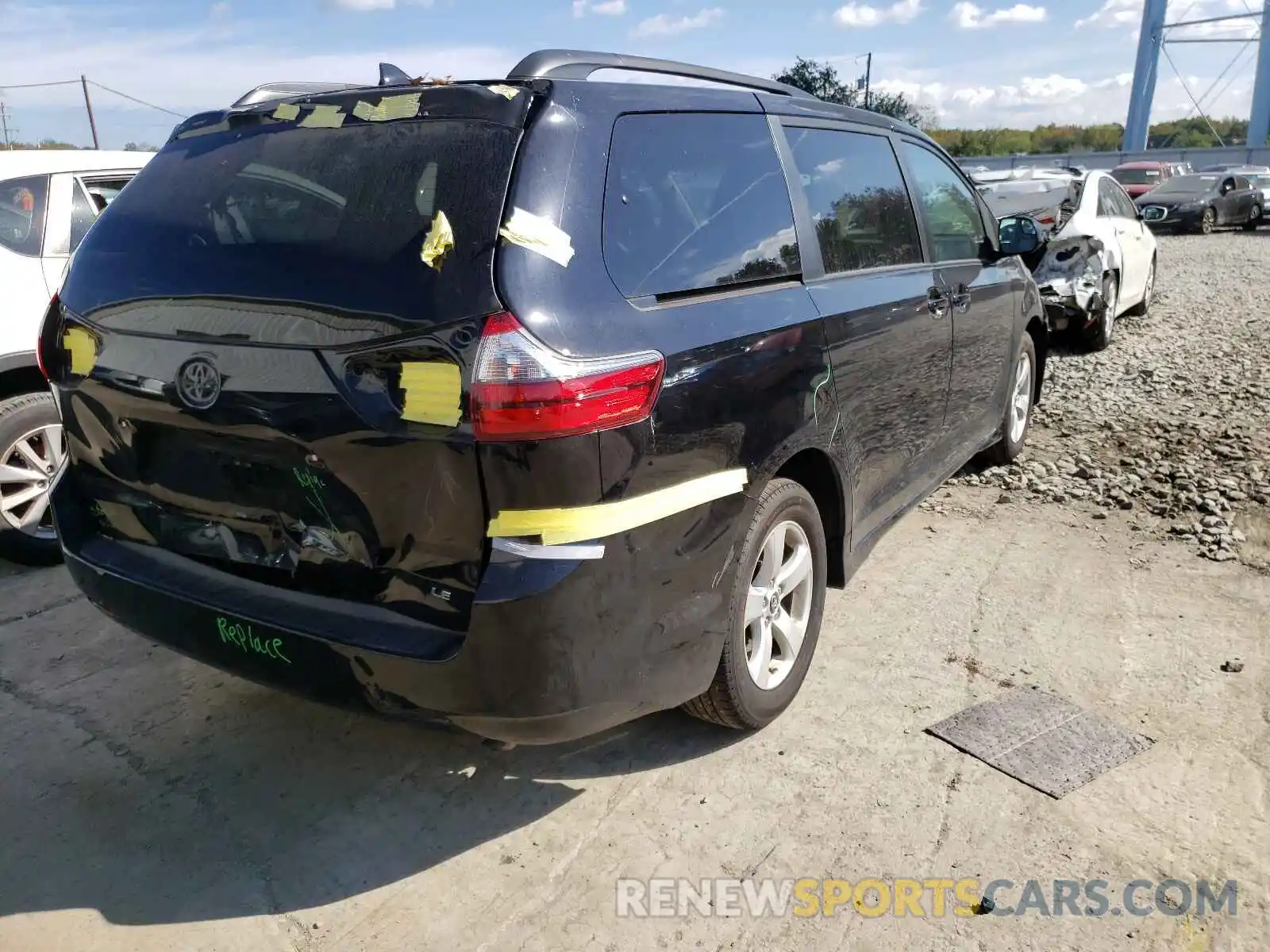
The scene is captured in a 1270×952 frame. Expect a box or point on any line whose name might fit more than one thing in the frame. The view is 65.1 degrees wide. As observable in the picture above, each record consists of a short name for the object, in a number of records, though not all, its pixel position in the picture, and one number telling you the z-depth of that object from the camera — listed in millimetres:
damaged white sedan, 8523
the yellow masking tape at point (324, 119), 2623
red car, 29183
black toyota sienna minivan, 2209
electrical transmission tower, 55094
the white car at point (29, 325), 4523
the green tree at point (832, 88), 36844
